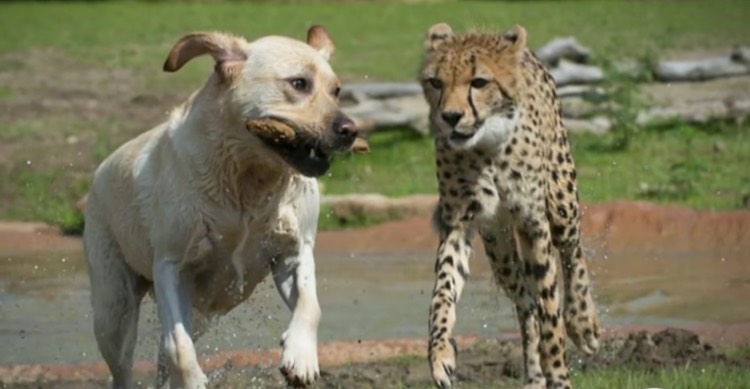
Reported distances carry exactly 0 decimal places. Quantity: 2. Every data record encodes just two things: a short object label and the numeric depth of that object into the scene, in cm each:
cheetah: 1581
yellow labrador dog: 1477
